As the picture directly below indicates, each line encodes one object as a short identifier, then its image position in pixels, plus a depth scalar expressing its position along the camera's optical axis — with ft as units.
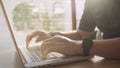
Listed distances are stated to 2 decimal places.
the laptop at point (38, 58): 2.08
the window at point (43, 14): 6.81
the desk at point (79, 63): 2.14
